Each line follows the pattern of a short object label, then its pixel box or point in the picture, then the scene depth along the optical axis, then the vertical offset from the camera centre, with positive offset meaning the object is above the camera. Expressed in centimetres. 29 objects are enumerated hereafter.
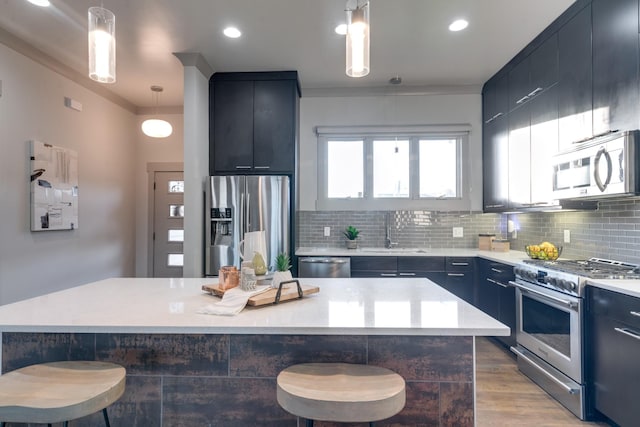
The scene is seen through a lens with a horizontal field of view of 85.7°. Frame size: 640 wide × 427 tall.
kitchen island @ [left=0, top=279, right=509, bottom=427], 137 -57
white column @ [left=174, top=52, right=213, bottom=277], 340 +52
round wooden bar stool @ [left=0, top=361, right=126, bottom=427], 105 -57
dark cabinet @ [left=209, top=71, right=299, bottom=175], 376 +101
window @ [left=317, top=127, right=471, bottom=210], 422 +58
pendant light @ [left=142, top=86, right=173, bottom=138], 380 +99
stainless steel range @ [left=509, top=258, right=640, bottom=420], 212 -73
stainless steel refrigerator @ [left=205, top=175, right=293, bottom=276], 351 +6
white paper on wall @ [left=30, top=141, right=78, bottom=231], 328 +31
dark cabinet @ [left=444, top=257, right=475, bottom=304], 357 -63
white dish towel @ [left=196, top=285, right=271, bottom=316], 140 -37
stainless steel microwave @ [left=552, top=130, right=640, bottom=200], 203 +31
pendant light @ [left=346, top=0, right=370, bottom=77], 157 +83
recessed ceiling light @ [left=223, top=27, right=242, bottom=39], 294 +160
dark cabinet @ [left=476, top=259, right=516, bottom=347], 297 -72
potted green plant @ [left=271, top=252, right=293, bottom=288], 170 -28
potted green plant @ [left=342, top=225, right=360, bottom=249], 409 -24
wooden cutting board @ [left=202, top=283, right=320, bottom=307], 152 -36
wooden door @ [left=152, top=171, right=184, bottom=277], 511 -10
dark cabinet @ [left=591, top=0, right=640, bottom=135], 208 +97
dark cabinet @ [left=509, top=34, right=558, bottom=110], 285 +129
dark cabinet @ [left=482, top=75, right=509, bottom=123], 363 +131
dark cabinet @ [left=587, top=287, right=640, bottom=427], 177 -76
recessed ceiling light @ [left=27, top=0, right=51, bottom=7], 255 +160
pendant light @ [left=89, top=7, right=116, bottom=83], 157 +80
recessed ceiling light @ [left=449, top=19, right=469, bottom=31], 280 +158
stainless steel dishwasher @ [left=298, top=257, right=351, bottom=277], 356 -52
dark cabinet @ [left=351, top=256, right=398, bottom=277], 361 -52
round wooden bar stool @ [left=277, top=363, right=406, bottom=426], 105 -56
